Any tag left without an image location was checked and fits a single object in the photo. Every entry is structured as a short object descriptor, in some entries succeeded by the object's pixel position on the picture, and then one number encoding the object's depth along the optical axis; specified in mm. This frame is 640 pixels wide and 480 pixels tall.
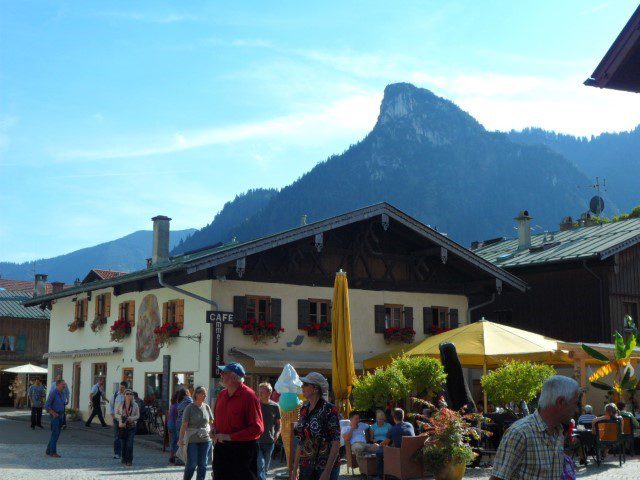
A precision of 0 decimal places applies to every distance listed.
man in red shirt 7453
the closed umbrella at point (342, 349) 16266
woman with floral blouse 7098
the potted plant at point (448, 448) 12039
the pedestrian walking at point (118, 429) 16045
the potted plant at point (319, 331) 23594
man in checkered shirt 4281
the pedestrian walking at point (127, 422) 15578
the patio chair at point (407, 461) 12539
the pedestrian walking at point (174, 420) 15055
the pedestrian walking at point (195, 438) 10695
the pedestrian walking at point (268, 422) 11375
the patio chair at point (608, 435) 15945
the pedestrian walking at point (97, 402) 25938
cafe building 22406
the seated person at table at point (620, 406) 17875
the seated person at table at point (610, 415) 15906
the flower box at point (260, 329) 22438
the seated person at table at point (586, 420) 16781
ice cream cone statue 14188
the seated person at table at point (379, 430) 14367
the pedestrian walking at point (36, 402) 26438
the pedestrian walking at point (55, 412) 16734
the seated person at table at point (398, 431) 12828
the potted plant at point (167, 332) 23266
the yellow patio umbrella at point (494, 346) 17391
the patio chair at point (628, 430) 16766
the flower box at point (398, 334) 24891
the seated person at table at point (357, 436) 13867
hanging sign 21719
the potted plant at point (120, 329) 26125
